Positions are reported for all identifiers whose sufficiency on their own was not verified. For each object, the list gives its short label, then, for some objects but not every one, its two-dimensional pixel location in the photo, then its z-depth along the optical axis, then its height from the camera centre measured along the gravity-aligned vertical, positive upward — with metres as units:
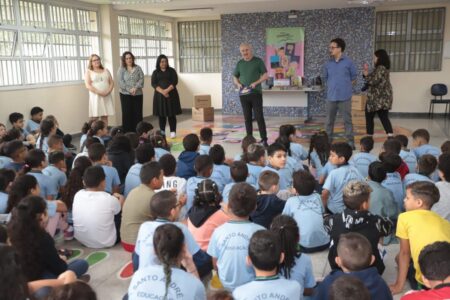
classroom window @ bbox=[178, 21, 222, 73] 11.17 +0.94
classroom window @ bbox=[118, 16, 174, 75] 9.54 +1.05
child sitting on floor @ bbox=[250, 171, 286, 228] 2.90 -0.79
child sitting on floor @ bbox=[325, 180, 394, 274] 2.44 -0.78
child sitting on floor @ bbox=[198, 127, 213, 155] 4.41 -0.55
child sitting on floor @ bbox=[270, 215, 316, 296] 2.01 -0.81
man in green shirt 6.21 +0.01
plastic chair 9.22 -0.27
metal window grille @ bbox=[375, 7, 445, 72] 9.41 +0.94
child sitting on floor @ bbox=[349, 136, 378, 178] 3.96 -0.69
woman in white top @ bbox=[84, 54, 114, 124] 7.14 -0.06
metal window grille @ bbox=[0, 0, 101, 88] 6.43 +0.72
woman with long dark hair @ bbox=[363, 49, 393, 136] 6.55 -0.13
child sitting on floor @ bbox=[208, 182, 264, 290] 2.19 -0.79
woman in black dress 7.12 -0.10
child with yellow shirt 2.23 -0.75
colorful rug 7.21 -0.89
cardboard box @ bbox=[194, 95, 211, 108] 10.03 -0.40
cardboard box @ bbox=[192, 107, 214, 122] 9.78 -0.68
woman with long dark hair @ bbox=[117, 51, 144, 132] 7.09 -0.11
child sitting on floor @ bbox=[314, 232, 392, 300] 1.78 -0.74
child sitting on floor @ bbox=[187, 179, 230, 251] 2.63 -0.78
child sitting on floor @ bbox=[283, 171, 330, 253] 2.87 -0.82
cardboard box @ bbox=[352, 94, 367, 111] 8.85 -0.41
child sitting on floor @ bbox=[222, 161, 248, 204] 3.11 -0.63
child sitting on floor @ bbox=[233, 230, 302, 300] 1.63 -0.75
